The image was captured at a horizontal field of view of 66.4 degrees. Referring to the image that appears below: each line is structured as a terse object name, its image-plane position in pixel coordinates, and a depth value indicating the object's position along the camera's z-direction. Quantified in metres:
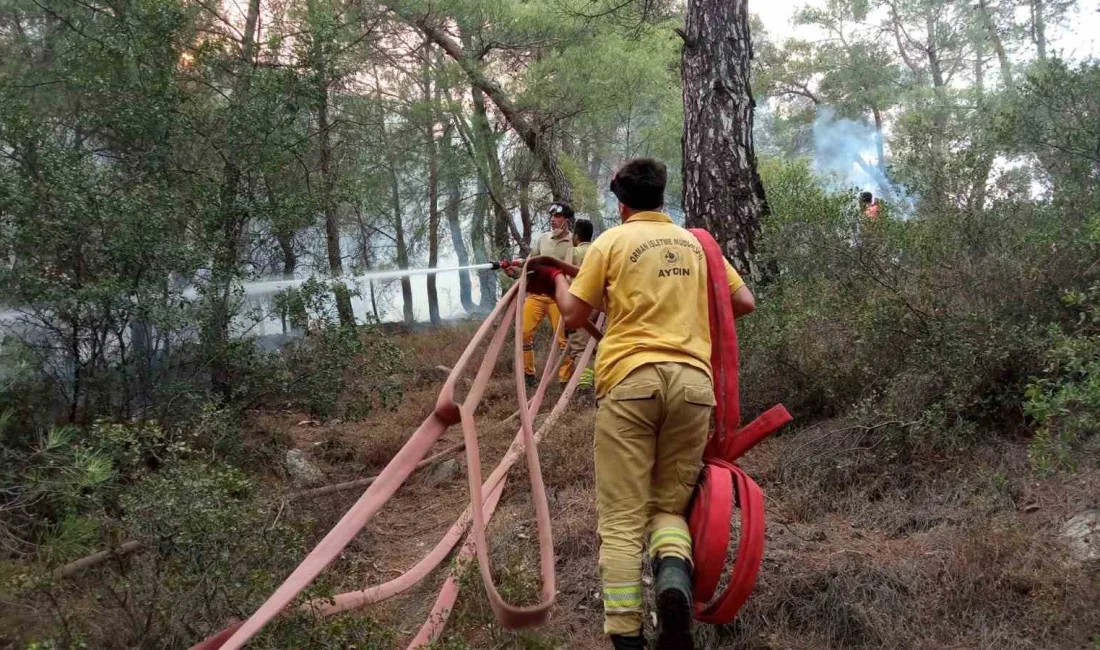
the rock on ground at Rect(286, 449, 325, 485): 6.24
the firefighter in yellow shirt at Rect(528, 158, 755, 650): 3.06
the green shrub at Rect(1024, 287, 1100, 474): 3.22
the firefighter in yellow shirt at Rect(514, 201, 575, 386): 8.59
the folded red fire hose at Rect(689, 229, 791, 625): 3.03
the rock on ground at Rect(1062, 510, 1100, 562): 3.40
